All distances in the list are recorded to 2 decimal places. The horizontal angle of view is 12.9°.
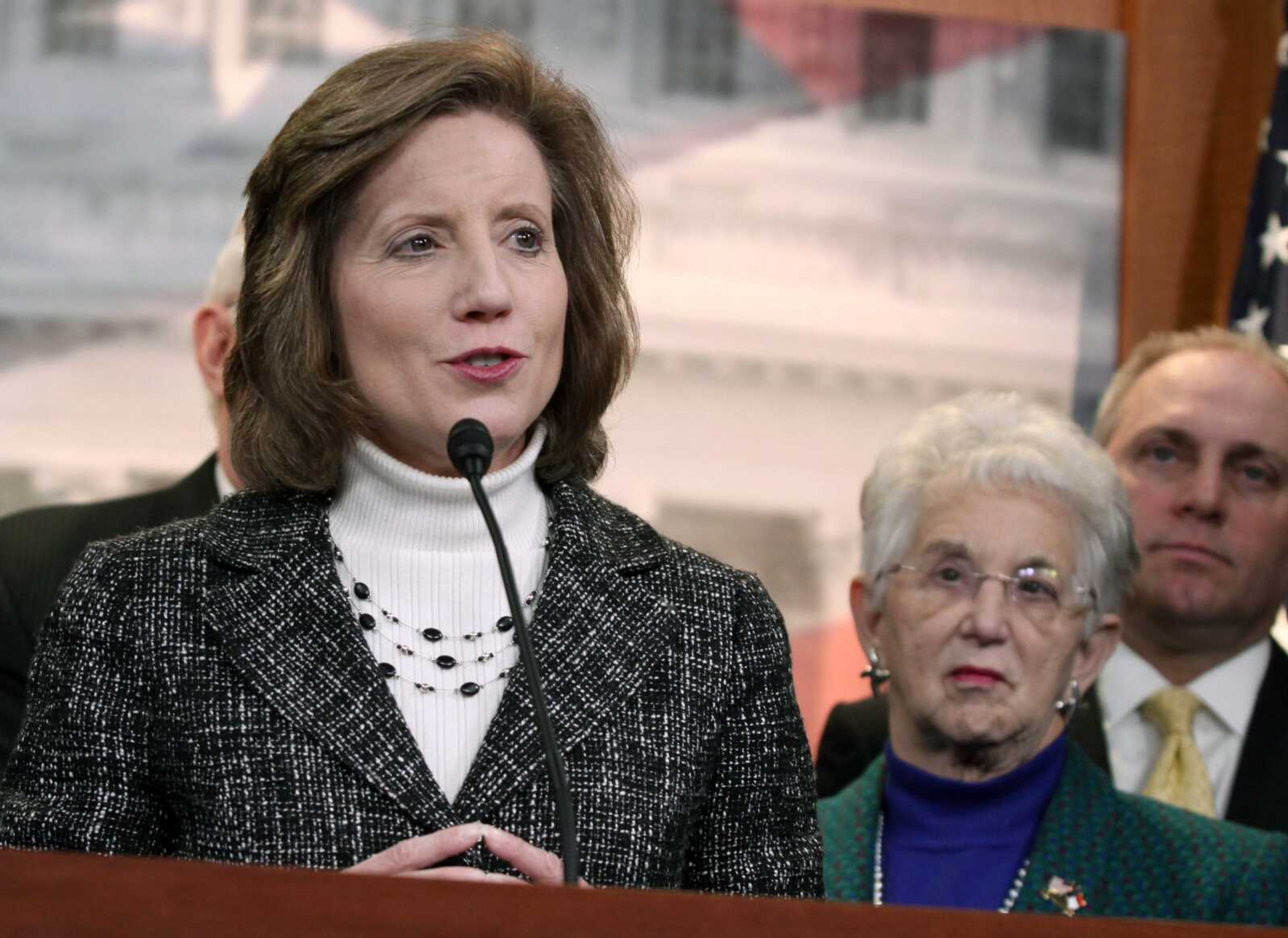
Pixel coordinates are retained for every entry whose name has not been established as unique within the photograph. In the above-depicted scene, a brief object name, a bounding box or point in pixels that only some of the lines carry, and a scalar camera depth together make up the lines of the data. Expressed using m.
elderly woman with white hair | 3.60
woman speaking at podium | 3.21
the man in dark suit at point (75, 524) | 3.85
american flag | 4.20
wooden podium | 2.57
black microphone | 3.08
